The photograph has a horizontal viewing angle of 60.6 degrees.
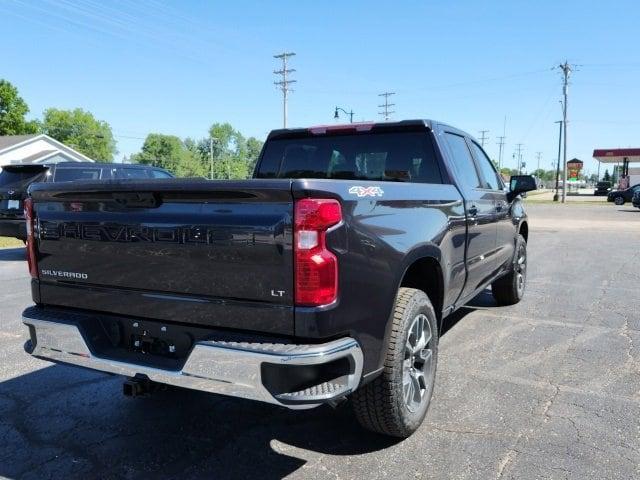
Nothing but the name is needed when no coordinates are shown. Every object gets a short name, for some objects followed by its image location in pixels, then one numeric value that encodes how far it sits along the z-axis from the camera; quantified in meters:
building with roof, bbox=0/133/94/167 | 39.22
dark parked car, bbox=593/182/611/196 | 63.98
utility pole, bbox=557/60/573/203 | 45.73
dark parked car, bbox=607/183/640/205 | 40.51
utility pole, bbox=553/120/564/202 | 57.27
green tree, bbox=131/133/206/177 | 131.88
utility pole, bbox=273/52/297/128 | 45.35
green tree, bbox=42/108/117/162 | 100.50
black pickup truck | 2.47
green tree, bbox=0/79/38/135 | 56.34
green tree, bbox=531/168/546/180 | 157.86
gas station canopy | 64.38
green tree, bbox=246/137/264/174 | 149.00
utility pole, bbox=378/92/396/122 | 65.88
